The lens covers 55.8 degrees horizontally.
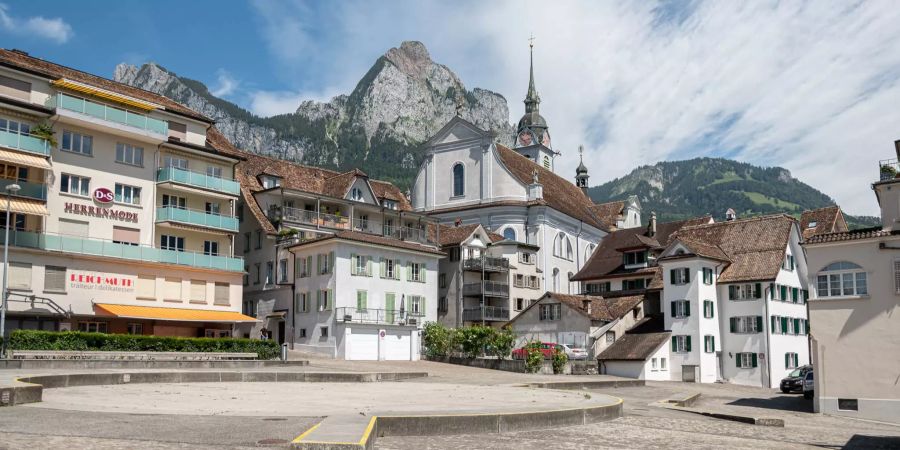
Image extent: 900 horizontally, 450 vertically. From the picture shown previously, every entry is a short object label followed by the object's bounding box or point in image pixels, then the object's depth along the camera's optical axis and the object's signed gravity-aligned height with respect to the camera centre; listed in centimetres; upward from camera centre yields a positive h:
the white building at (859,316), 3397 +41
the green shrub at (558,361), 5031 -204
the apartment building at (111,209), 4594 +699
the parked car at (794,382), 4878 -320
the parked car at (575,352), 6084 -185
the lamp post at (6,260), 3629 +288
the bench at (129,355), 3644 -133
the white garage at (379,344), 5384 -112
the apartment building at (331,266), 5491 +413
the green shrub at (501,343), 5266 -102
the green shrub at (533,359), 4853 -185
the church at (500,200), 8688 +1324
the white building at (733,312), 6053 +105
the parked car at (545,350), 5416 -158
